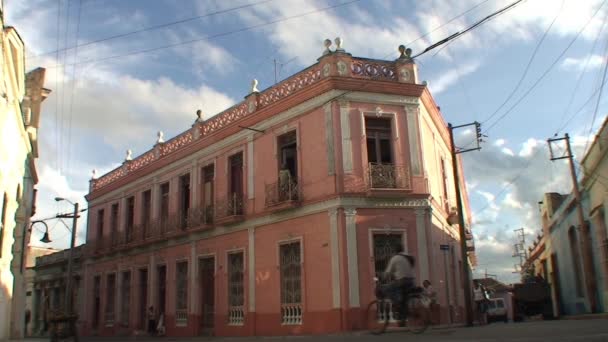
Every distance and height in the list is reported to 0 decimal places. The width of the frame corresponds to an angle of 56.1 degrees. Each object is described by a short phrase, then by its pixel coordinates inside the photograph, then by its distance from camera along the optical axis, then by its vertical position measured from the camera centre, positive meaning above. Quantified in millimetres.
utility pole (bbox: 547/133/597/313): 24641 +1684
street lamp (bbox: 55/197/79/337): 24733 +3158
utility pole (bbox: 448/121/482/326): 16641 +1759
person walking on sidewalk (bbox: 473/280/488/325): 20672 -125
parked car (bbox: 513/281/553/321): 29062 -174
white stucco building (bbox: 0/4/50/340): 13734 +4132
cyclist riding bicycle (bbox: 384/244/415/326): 9906 +334
